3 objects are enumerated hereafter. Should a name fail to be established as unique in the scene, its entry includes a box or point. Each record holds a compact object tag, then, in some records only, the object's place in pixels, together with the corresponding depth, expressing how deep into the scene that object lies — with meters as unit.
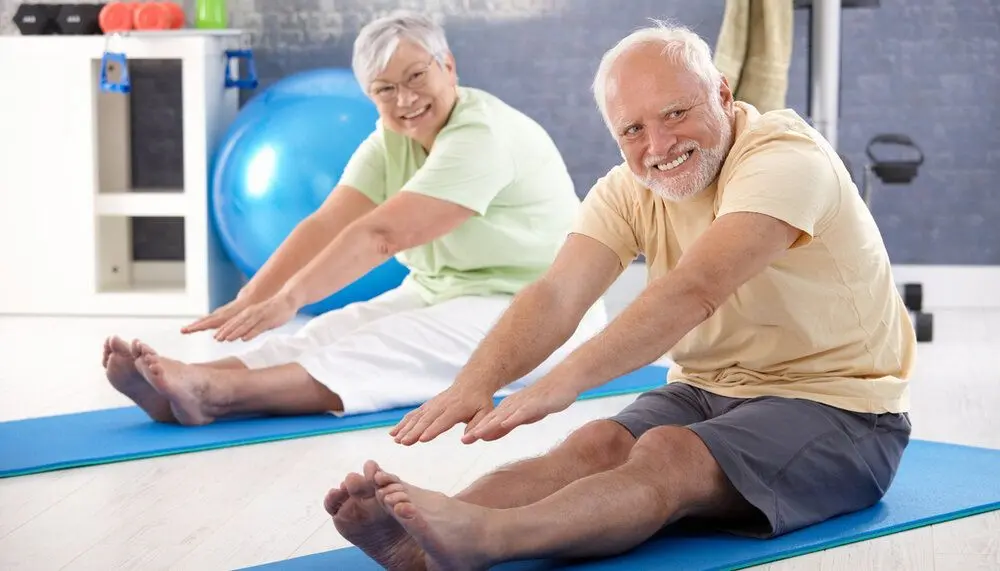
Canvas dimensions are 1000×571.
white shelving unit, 5.25
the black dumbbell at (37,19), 5.33
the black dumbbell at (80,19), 5.33
